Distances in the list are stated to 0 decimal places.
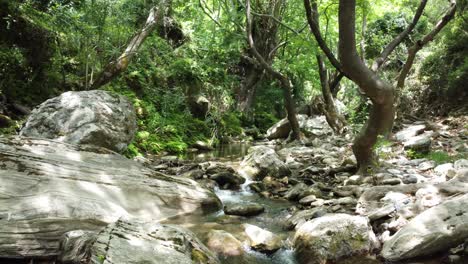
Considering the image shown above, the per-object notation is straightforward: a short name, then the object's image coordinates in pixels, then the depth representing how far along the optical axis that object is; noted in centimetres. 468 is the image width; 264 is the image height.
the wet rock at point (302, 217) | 467
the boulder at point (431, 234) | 336
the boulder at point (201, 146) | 1224
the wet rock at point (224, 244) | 391
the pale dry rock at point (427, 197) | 416
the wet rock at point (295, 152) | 1022
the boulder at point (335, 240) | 369
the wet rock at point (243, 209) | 532
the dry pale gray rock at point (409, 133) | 979
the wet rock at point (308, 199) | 564
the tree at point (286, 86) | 1131
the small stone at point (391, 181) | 571
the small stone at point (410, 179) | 574
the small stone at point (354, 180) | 640
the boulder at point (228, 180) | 713
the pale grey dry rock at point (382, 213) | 418
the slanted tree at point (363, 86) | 512
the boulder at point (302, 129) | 1582
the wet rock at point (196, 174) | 748
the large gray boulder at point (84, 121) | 653
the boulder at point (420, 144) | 795
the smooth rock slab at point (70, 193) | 321
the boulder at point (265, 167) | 773
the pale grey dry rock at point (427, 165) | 652
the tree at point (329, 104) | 1209
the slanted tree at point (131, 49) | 995
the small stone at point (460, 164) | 564
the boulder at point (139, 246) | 271
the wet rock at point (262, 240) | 405
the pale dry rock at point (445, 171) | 520
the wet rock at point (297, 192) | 607
